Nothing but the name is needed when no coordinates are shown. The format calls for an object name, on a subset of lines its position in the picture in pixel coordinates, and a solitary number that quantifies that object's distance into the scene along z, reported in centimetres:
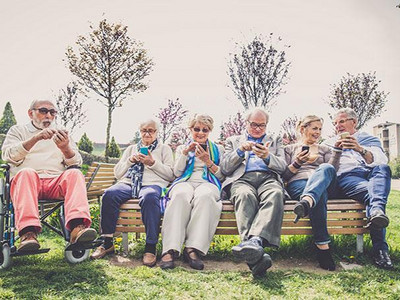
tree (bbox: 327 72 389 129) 1705
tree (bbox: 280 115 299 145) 2009
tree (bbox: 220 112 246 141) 1513
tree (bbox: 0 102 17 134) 2470
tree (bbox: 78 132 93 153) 2002
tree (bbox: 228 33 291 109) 1173
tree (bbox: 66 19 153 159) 1358
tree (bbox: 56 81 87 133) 1931
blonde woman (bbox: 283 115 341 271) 305
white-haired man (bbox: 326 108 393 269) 303
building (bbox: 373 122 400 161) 4416
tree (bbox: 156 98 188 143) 2162
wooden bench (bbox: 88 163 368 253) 325
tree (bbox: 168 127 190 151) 1977
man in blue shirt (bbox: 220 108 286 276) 271
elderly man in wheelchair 272
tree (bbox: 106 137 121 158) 1745
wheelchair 277
